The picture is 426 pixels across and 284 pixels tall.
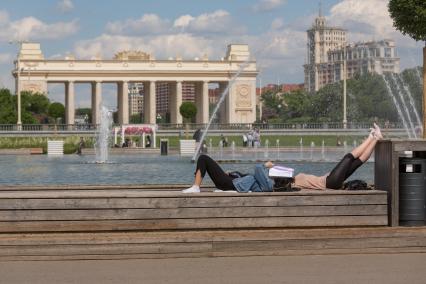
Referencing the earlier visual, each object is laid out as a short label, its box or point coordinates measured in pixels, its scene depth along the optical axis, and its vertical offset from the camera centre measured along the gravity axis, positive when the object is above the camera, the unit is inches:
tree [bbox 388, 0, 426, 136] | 748.6 +82.2
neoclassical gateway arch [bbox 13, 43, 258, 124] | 4520.2 +234.4
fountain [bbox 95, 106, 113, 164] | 1771.0 -21.3
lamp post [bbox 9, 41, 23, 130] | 3179.1 +24.7
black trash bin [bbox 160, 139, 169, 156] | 1939.0 -34.8
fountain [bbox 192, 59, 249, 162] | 1724.3 -36.7
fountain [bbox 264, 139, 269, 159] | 1775.5 -43.7
